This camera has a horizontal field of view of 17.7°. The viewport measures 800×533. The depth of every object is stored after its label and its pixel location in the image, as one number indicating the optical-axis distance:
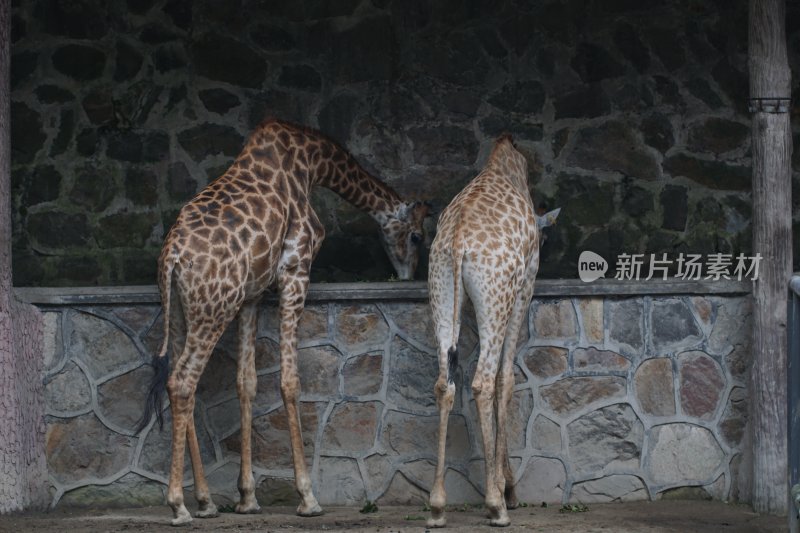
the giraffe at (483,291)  12.94
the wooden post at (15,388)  13.65
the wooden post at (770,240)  13.96
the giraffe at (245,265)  13.08
